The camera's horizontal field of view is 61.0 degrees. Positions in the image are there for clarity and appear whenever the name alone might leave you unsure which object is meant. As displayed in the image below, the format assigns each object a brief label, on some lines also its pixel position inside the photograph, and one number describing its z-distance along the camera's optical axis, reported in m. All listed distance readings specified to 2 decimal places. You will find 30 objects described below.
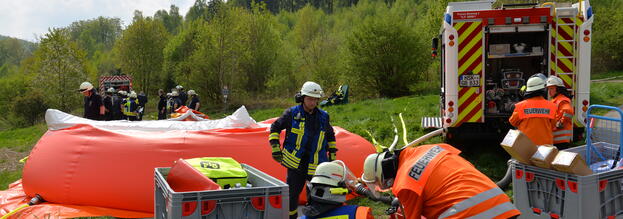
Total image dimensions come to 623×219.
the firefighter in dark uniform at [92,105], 11.43
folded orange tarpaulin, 6.13
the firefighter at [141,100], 17.45
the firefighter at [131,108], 15.88
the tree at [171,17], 84.44
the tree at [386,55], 24.73
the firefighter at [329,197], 3.13
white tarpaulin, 7.45
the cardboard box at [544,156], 4.04
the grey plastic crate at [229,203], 3.08
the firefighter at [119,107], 15.46
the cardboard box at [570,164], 3.85
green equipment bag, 3.71
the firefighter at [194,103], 15.66
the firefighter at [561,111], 6.25
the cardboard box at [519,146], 4.03
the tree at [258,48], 31.33
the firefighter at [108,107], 12.39
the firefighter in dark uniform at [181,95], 18.14
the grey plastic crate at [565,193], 3.92
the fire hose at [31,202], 6.23
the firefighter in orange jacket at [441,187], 3.18
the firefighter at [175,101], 16.95
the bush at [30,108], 33.25
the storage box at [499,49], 8.84
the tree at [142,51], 38.09
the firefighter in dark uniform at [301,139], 5.41
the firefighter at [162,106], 17.93
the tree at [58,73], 31.61
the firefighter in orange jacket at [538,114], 6.06
